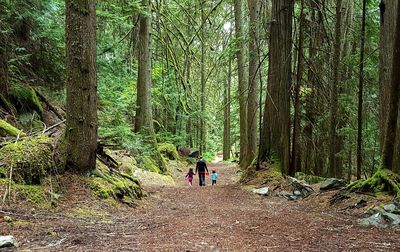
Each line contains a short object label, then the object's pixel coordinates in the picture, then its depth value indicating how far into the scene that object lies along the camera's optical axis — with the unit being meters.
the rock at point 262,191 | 9.20
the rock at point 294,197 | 8.54
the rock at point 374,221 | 5.16
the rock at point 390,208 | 5.48
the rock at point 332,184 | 8.34
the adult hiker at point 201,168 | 14.88
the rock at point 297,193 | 8.64
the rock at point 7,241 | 3.40
